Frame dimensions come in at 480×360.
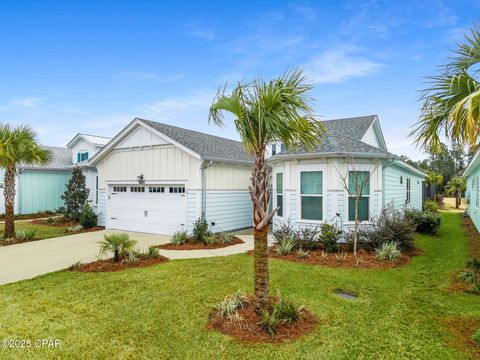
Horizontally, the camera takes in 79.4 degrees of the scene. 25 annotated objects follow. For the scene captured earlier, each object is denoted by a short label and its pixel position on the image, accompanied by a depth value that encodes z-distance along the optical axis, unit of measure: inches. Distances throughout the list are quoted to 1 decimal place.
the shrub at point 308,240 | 372.5
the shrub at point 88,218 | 573.9
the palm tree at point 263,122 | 171.8
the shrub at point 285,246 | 349.1
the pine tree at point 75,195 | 676.1
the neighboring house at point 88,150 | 741.9
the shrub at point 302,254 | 336.5
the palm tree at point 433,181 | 1147.9
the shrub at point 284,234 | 376.2
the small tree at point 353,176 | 390.9
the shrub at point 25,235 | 451.5
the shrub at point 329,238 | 357.4
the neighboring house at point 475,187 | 489.9
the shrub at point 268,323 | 161.1
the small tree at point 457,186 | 1118.0
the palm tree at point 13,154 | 443.2
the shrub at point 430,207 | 755.4
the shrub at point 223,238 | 429.7
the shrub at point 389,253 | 316.5
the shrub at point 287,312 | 170.4
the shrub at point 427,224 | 508.4
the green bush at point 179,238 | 419.8
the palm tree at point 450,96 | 170.1
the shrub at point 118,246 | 312.7
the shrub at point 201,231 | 431.1
